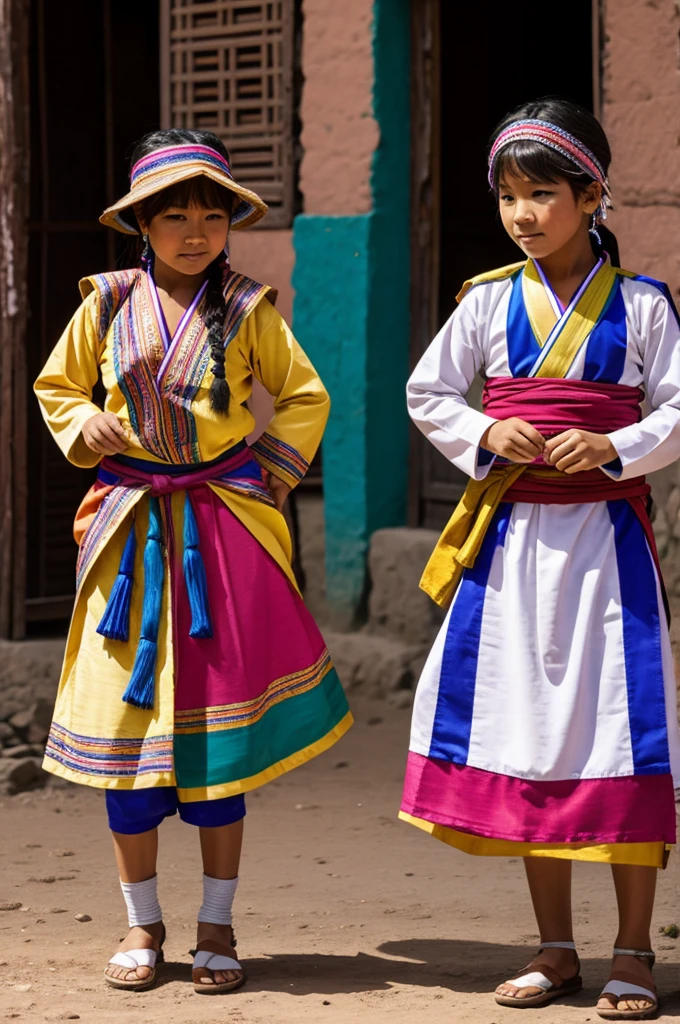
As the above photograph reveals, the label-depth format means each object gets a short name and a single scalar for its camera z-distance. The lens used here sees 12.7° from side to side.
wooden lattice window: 12.19
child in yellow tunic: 6.42
